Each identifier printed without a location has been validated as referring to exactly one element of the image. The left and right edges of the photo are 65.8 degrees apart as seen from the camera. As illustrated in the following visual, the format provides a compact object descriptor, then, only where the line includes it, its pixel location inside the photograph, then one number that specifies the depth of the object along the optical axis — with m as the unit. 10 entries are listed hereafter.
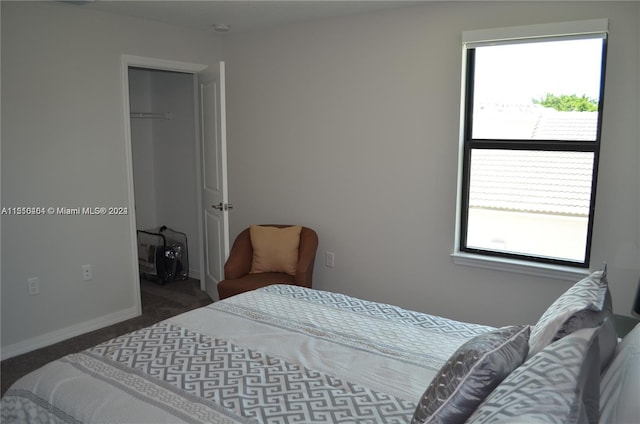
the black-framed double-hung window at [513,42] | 2.80
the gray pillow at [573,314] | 1.32
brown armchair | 3.55
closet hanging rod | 4.91
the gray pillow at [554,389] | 0.91
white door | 3.70
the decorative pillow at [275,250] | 3.77
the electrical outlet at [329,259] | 3.99
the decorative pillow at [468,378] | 1.20
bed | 1.45
